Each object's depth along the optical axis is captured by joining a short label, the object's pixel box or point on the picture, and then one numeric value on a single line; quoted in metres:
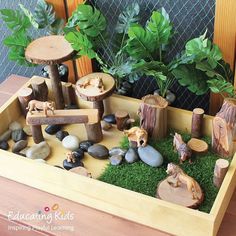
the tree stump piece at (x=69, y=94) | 1.32
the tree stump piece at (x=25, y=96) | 1.29
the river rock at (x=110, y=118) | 1.28
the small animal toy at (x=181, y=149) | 1.11
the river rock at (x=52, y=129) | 1.28
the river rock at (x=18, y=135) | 1.26
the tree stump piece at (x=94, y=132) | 1.19
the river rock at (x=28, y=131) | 1.29
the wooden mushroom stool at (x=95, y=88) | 1.17
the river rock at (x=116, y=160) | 1.14
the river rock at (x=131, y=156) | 1.14
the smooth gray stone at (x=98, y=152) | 1.17
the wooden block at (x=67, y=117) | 1.18
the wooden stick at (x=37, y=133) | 1.22
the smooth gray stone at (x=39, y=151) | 1.19
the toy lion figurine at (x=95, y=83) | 1.18
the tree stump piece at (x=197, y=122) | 1.14
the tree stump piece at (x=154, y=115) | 1.14
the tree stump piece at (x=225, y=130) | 1.07
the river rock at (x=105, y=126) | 1.28
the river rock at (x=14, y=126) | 1.29
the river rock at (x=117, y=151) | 1.17
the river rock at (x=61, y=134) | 1.25
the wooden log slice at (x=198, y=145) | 1.14
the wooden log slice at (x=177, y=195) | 1.00
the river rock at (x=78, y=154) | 1.18
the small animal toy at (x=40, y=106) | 1.17
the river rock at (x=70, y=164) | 1.15
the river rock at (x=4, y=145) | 1.23
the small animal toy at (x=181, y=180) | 1.00
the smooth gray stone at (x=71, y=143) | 1.21
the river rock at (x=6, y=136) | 1.26
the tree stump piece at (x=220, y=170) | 1.01
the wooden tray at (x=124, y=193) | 0.94
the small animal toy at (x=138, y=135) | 1.15
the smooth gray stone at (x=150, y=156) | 1.12
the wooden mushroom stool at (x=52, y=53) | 1.20
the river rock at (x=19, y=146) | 1.22
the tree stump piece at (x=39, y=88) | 1.32
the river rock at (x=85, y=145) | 1.21
